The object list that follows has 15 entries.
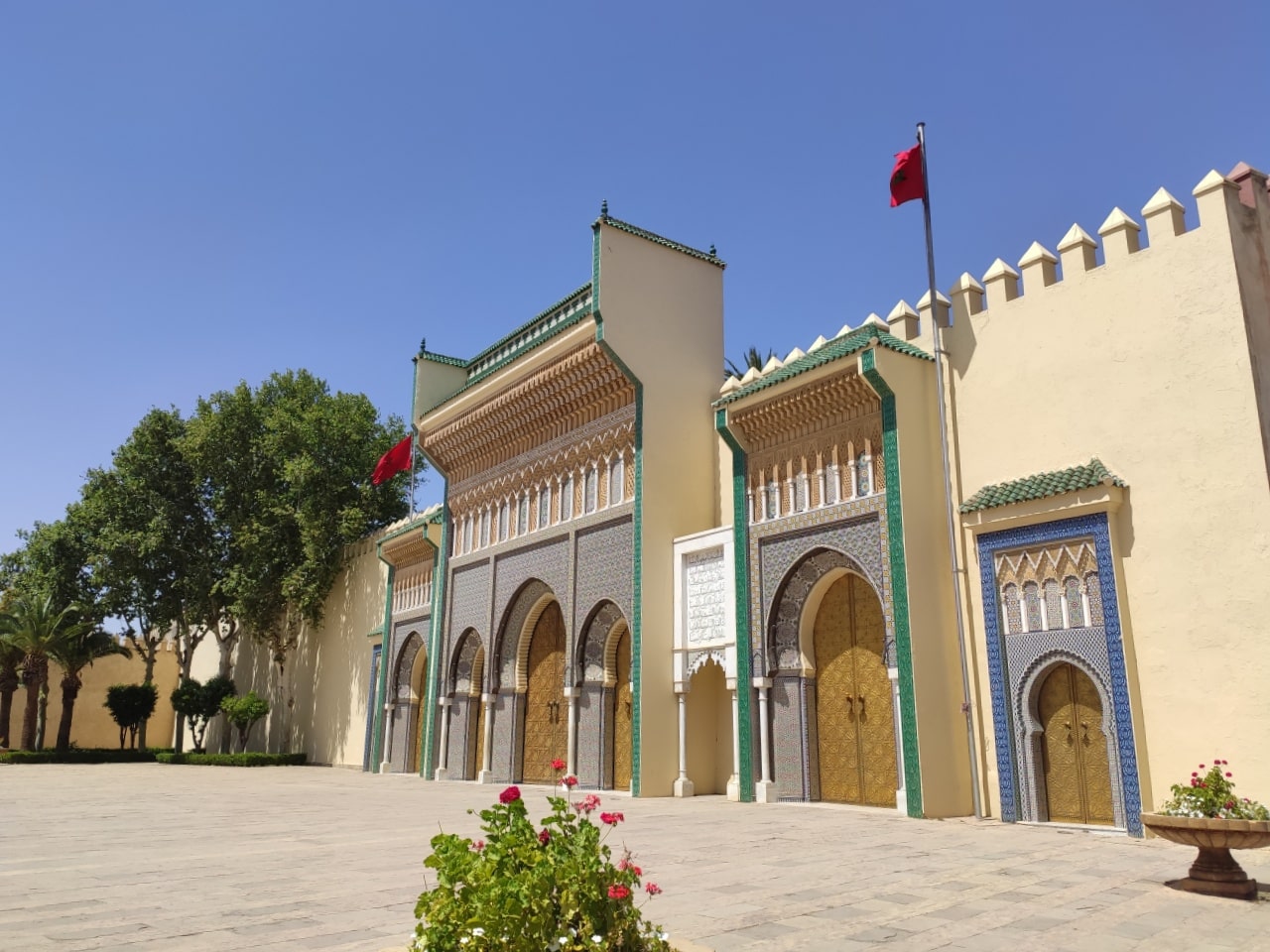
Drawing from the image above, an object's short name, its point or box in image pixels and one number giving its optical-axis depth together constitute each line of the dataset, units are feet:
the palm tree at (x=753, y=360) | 89.71
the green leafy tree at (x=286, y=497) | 83.66
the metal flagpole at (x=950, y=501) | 35.53
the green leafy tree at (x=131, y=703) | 96.94
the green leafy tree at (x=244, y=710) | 84.48
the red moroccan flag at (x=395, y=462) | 76.79
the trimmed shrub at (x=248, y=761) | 81.10
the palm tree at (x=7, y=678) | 92.89
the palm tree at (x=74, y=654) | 93.35
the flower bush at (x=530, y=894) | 9.88
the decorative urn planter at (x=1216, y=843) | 19.13
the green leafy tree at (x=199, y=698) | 87.97
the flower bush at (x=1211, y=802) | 19.95
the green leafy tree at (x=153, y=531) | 88.12
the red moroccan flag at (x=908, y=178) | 40.45
